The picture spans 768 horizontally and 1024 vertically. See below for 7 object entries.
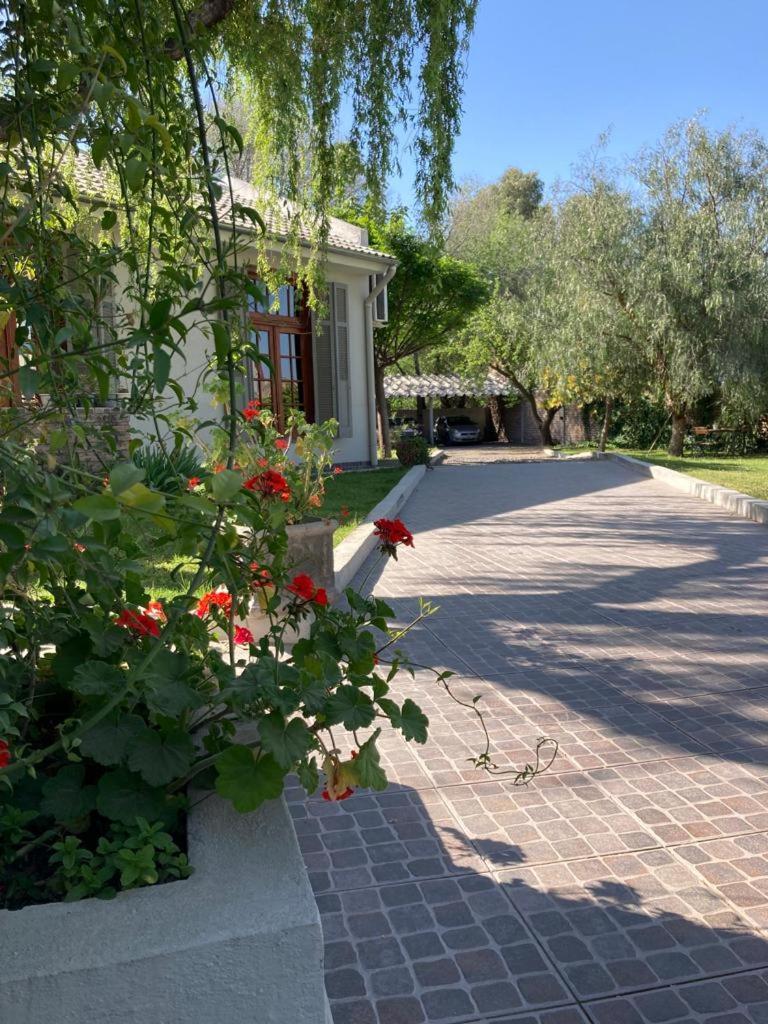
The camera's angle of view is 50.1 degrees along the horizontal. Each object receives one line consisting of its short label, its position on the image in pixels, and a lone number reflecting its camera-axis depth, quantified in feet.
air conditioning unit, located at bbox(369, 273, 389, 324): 57.79
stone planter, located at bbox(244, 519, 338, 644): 16.87
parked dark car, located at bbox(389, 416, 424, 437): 126.93
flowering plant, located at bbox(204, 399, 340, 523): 14.02
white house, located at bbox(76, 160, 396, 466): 48.24
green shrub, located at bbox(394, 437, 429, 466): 62.49
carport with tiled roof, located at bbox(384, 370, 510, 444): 121.49
